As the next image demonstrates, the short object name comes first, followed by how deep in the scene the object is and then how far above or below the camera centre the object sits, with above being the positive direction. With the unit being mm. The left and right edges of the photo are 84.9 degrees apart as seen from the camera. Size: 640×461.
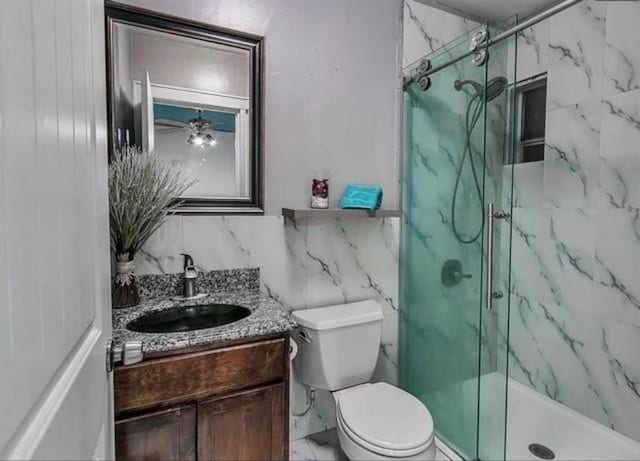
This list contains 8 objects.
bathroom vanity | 1056 -573
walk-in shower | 1645 -236
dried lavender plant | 1253 +59
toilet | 1280 -797
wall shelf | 1601 +12
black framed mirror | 1397 +489
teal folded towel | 1732 +88
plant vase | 1295 -256
